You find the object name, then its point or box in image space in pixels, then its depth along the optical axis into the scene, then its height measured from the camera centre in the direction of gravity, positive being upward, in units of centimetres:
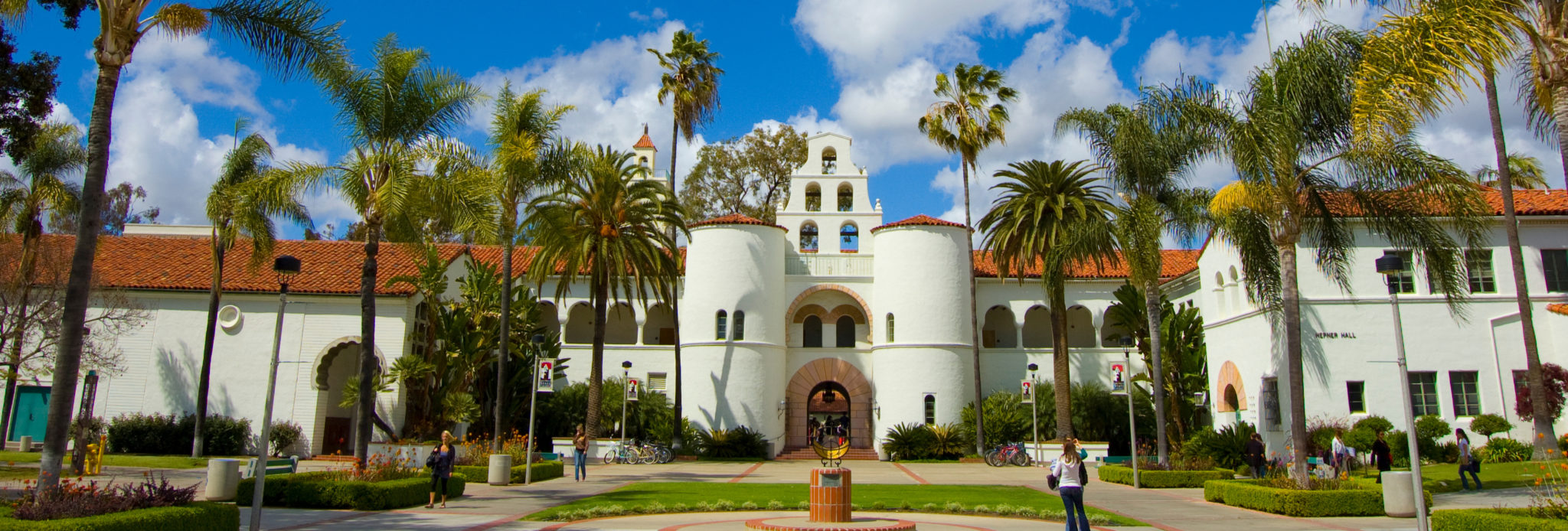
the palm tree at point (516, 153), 2377 +692
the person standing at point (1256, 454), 2135 -52
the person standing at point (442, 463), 1586 -64
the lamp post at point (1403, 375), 1114 +71
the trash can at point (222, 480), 1527 -92
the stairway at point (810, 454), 3462 -98
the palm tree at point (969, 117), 3356 +1120
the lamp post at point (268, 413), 1116 +13
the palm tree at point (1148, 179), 2148 +625
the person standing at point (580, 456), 2272 -73
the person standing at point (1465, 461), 1772 -52
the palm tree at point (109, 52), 1088 +469
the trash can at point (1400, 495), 1435 -94
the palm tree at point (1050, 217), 2864 +663
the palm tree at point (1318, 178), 1669 +469
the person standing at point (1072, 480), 1117 -59
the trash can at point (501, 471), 2058 -99
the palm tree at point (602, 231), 2778 +588
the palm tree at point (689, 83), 3606 +1333
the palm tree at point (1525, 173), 3572 +1014
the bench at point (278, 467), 1816 -86
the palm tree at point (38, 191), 2245 +552
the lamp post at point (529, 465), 2036 -89
